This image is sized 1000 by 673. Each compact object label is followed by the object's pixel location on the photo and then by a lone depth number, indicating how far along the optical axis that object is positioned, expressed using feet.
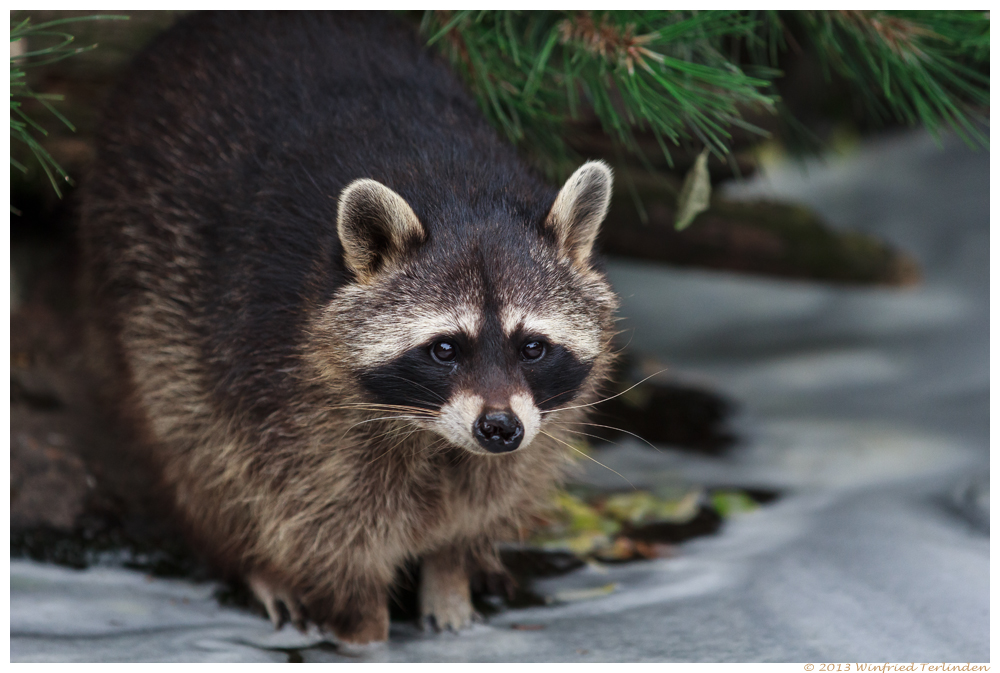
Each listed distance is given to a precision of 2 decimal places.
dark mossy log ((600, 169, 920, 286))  36.14
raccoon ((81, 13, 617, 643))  18.76
